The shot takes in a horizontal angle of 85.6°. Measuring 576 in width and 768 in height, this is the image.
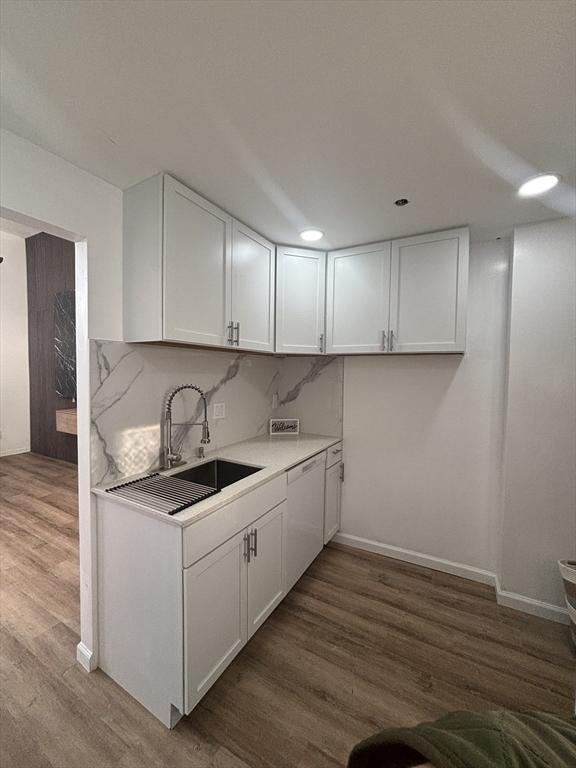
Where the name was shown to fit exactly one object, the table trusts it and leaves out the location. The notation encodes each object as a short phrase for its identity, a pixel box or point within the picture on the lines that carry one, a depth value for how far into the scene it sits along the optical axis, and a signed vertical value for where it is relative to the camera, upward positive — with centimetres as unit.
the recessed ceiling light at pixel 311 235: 207 +94
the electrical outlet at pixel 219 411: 227 -30
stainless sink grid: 130 -57
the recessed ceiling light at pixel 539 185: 146 +93
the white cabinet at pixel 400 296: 202 +54
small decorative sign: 280 -50
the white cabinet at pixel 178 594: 124 -100
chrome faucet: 182 -41
